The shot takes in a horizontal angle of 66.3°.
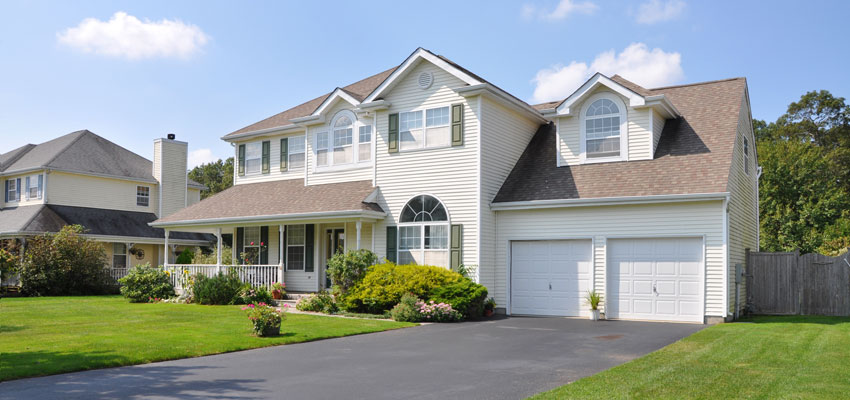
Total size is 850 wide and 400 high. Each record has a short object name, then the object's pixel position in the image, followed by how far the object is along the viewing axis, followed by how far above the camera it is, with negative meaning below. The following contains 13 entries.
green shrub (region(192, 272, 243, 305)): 20.55 -1.91
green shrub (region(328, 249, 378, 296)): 18.78 -1.11
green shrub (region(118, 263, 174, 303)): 22.42 -1.97
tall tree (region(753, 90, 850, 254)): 30.73 +1.61
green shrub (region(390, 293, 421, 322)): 16.67 -2.05
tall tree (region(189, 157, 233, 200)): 62.84 +5.61
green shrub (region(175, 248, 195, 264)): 32.22 -1.38
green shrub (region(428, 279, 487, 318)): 17.03 -1.71
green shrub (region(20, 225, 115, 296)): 26.36 -1.55
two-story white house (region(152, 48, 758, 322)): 16.84 +1.20
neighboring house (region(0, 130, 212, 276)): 30.94 +1.89
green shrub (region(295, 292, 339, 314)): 18.47 -2.11
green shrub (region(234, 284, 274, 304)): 20.50 -2.09
